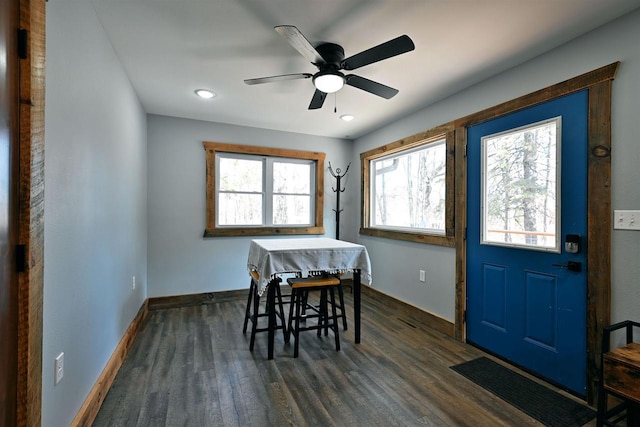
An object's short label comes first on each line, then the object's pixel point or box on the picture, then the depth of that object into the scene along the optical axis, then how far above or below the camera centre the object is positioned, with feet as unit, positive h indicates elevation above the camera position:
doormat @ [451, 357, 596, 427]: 5.92 -4.15
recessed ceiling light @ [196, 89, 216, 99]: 9.86 +4.09
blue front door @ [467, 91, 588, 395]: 6.66 -0.67
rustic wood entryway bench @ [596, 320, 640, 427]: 4.84 -2.84
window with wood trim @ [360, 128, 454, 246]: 10.46 +1.00
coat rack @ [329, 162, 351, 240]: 15.62 +1.20
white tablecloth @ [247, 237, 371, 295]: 8.02 -1.36
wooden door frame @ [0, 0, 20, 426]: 3.35 -0.06
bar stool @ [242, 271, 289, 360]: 8.12 -3.01
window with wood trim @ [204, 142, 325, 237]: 13.47 +1.06
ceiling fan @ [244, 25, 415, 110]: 5.65 +3.31
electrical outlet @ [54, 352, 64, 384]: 4.41 -2.42
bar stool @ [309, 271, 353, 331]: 9.07 -2.47
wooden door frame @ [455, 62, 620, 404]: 6.12 +0.13
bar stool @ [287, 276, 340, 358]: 8.43 -2.39
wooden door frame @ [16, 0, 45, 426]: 3.64 +0.00
